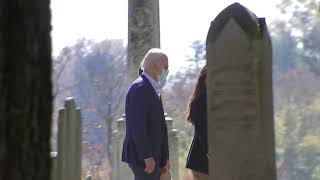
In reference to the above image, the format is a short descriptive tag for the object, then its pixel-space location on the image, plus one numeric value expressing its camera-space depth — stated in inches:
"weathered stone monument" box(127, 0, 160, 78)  927.0
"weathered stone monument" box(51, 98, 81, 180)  691.4
